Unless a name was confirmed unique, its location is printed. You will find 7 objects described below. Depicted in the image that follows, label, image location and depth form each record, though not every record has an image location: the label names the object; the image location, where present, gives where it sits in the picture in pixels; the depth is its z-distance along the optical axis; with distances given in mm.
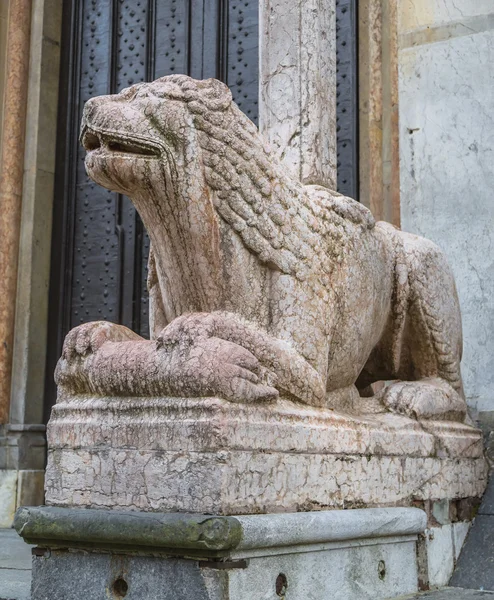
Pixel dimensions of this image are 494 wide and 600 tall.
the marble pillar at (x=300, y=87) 3658
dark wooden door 5844
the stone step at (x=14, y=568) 3030
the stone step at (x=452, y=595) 3141
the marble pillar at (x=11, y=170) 6184
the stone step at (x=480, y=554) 3393
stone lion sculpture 2695
